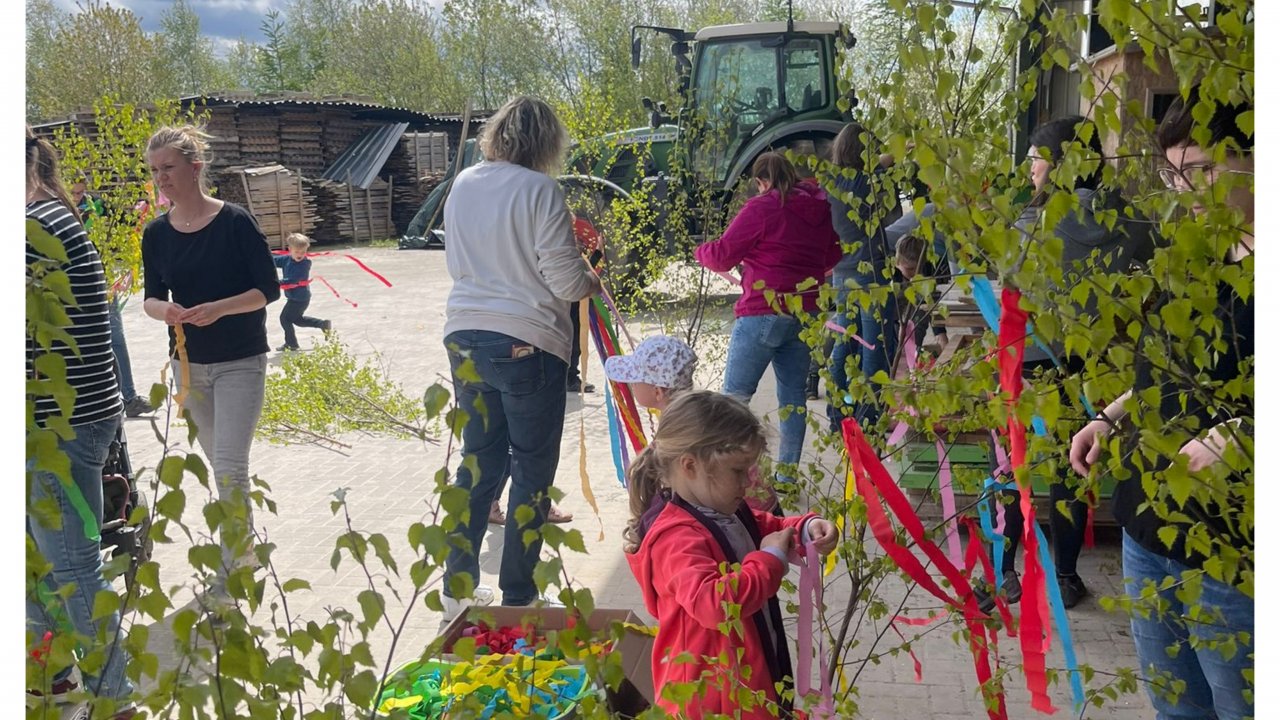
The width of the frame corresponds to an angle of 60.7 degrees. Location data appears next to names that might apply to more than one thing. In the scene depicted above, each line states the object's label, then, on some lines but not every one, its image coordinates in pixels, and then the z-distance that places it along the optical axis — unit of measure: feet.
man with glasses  4.42
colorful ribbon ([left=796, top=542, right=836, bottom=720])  7.66
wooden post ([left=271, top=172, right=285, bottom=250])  75.46
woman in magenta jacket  17.33
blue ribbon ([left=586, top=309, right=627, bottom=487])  16.05
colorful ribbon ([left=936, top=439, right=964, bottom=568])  9.00
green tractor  39.40
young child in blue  35.68
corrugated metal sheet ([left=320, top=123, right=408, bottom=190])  84.12
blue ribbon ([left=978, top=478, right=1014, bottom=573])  8.03
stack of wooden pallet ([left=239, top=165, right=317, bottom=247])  74.28
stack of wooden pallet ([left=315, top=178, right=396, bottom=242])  80.94
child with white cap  12.05
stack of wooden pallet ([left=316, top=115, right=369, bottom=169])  88.33
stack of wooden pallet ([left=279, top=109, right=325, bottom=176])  85.81
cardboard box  8.99
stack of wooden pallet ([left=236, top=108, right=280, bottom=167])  83.15
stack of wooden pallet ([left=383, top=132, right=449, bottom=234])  87.30
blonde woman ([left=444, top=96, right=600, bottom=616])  12.92
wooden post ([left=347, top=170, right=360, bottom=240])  82.58
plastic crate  15.95
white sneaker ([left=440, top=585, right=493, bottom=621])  14.49
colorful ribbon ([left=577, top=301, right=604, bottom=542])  15.65
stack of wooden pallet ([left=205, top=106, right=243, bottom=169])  81.10
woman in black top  13.84
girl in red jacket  7.36
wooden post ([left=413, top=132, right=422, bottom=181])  88.53
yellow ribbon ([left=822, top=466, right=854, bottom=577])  8.02
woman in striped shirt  10.84
